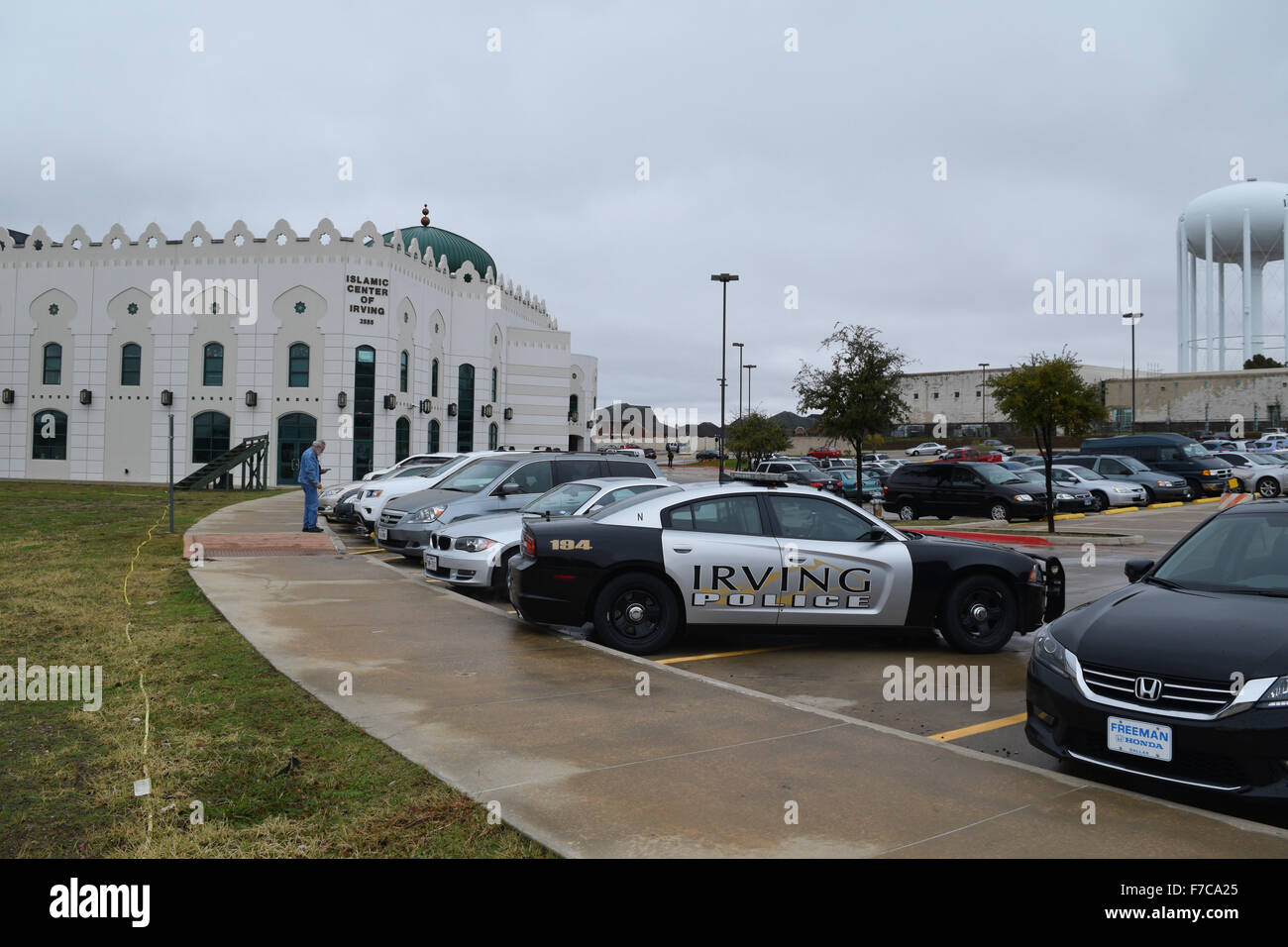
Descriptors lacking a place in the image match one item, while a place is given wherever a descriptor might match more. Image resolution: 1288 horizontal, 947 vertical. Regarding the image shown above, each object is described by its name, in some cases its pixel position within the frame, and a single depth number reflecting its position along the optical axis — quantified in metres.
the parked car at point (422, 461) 22.43
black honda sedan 4.52
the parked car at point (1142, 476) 30.36
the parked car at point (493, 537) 11.33
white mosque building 44.09
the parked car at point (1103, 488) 28.92
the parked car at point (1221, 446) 45.62
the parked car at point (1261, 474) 31.06
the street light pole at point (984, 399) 94.50
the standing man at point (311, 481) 18.86
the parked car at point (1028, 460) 37.97
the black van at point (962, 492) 25.02
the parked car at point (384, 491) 18.32
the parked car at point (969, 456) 44.75
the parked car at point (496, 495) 13.69
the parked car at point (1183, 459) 32.66
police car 8.45
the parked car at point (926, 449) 70.62
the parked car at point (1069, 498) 27.83
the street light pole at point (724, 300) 36.70
